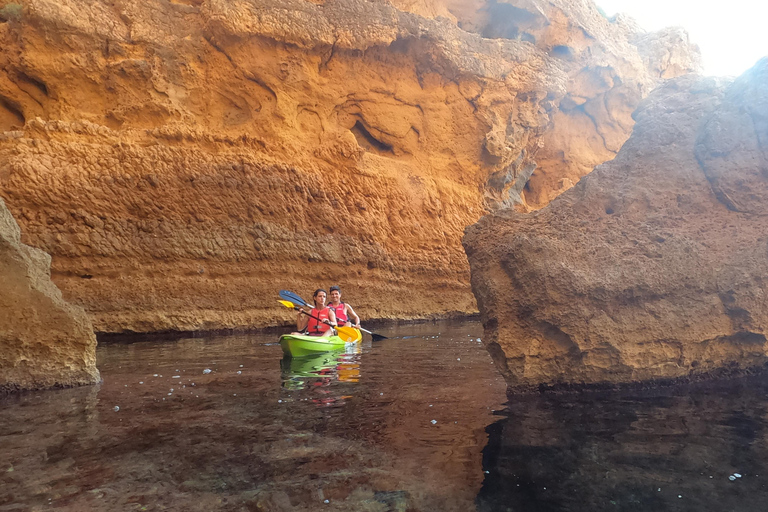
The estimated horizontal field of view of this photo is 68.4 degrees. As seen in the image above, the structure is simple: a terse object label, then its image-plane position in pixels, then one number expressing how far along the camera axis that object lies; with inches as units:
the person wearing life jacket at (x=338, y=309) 381.4
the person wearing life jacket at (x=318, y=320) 349.2
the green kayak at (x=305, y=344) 292.0
